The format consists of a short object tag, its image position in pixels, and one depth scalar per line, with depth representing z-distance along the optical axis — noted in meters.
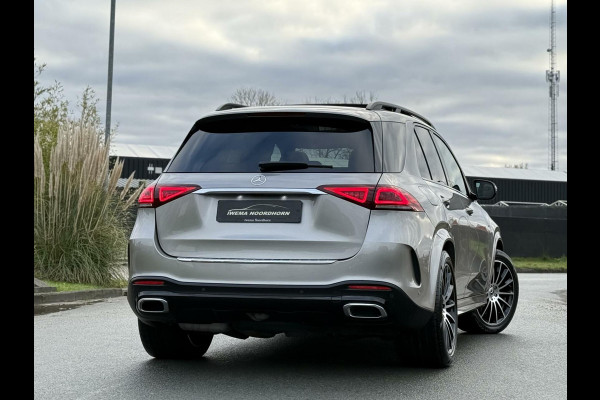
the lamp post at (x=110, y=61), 23.92
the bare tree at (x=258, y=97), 62.88
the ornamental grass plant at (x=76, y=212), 13.97
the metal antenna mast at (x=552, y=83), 79.94
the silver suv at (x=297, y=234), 5.81
